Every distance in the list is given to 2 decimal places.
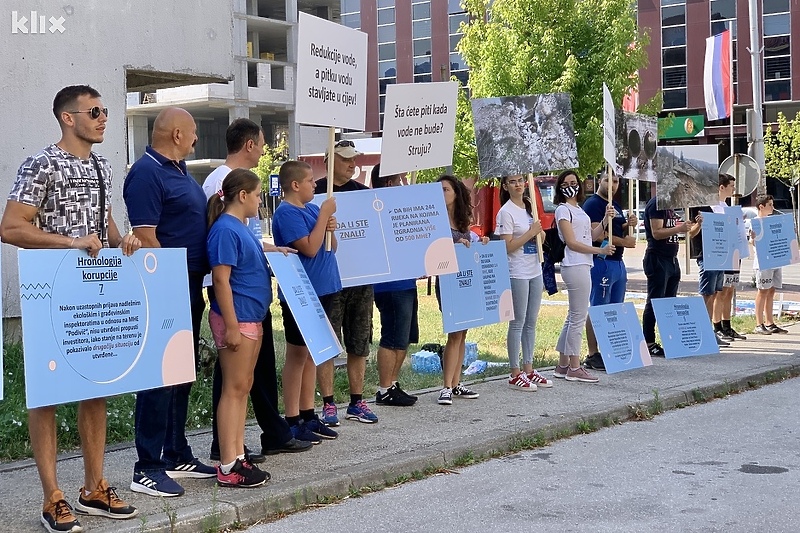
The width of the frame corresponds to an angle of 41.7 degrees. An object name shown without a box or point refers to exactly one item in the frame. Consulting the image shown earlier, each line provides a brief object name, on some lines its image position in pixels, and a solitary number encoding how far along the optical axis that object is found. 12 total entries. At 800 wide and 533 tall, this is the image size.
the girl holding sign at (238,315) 5.87
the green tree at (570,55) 25.36
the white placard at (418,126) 8.41
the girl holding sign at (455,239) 8.65
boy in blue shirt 6.95
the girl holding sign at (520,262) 9.19
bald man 5.66
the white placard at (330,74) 7.19
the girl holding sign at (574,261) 9.64
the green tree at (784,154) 39.84
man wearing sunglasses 5.05
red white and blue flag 23.16
